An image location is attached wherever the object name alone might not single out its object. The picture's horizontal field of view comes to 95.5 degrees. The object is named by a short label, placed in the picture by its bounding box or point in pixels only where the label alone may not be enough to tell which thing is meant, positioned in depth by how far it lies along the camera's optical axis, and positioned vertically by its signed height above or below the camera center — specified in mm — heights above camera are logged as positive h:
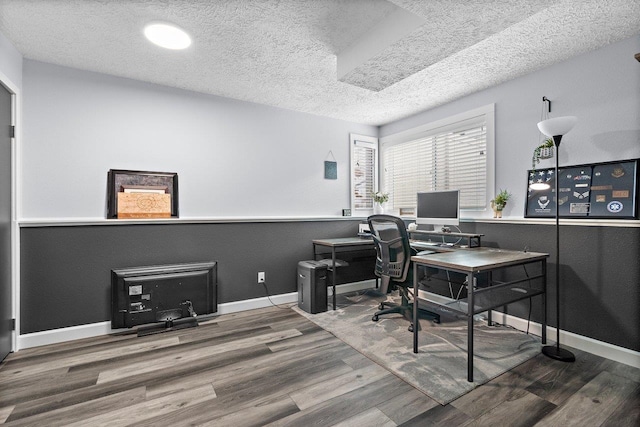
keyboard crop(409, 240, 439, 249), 3011 -382
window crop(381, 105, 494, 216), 3289 +634
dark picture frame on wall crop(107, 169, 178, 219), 2826 +259
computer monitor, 3152 +11
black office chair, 2771 -507
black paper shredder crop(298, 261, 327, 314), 3254 -893
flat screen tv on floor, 2666 -814
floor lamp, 2160 +534
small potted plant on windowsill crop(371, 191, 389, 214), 4355 +134
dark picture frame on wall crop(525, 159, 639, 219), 2223 +142
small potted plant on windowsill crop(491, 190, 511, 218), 2955 +71
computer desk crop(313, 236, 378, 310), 3344 -415
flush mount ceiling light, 2104 +1316
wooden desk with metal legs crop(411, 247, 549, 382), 1927 -422
